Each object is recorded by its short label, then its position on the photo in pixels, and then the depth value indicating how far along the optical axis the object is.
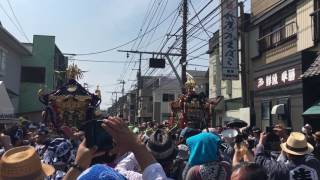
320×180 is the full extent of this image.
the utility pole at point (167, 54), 24.49
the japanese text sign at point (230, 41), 19.16
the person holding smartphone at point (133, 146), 2.57
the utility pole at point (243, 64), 18.76
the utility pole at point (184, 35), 21.44
